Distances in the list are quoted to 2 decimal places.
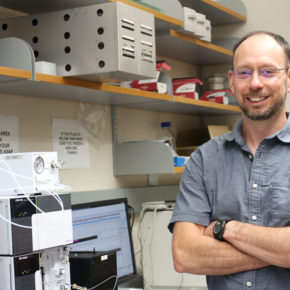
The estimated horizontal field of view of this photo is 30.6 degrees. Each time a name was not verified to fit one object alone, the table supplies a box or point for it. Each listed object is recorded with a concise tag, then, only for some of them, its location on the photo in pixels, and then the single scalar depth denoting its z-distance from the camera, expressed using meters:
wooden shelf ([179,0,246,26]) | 2.91
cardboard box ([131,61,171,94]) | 2.39
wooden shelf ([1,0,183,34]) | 1.91
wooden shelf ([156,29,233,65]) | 2.61
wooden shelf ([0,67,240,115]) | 1.72
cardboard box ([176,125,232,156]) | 3.14
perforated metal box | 1.75
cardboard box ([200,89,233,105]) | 3.05
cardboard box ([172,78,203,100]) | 2.77
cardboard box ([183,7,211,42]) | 2.53
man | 1.44
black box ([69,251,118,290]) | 1.79
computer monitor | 2.23
